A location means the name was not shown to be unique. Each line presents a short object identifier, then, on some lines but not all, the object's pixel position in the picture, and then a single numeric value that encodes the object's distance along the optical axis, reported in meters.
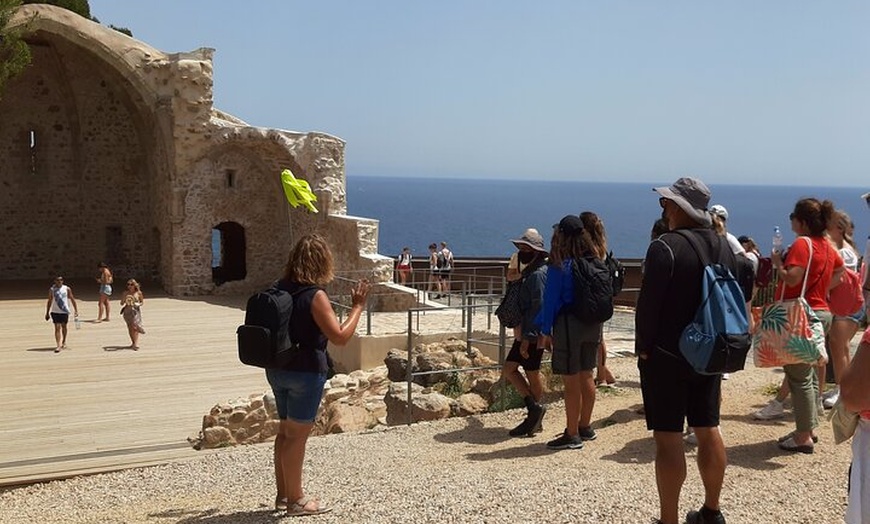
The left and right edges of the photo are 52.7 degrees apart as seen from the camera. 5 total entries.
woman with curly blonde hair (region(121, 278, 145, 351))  14.67
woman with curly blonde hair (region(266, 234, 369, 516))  4.87
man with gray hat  4.29
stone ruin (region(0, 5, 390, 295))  20.27
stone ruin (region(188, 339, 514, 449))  8.36
